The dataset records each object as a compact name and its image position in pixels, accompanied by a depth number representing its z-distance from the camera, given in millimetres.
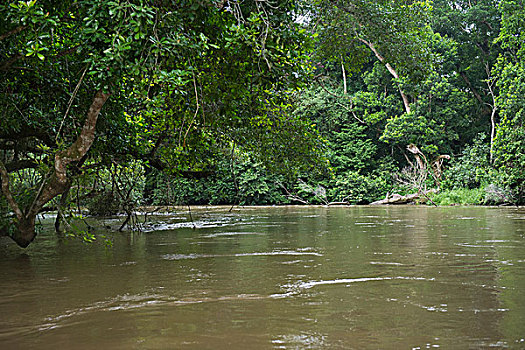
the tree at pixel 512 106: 22312
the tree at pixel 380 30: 9898
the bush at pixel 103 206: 16194
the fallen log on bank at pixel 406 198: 27016
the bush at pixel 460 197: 24672
